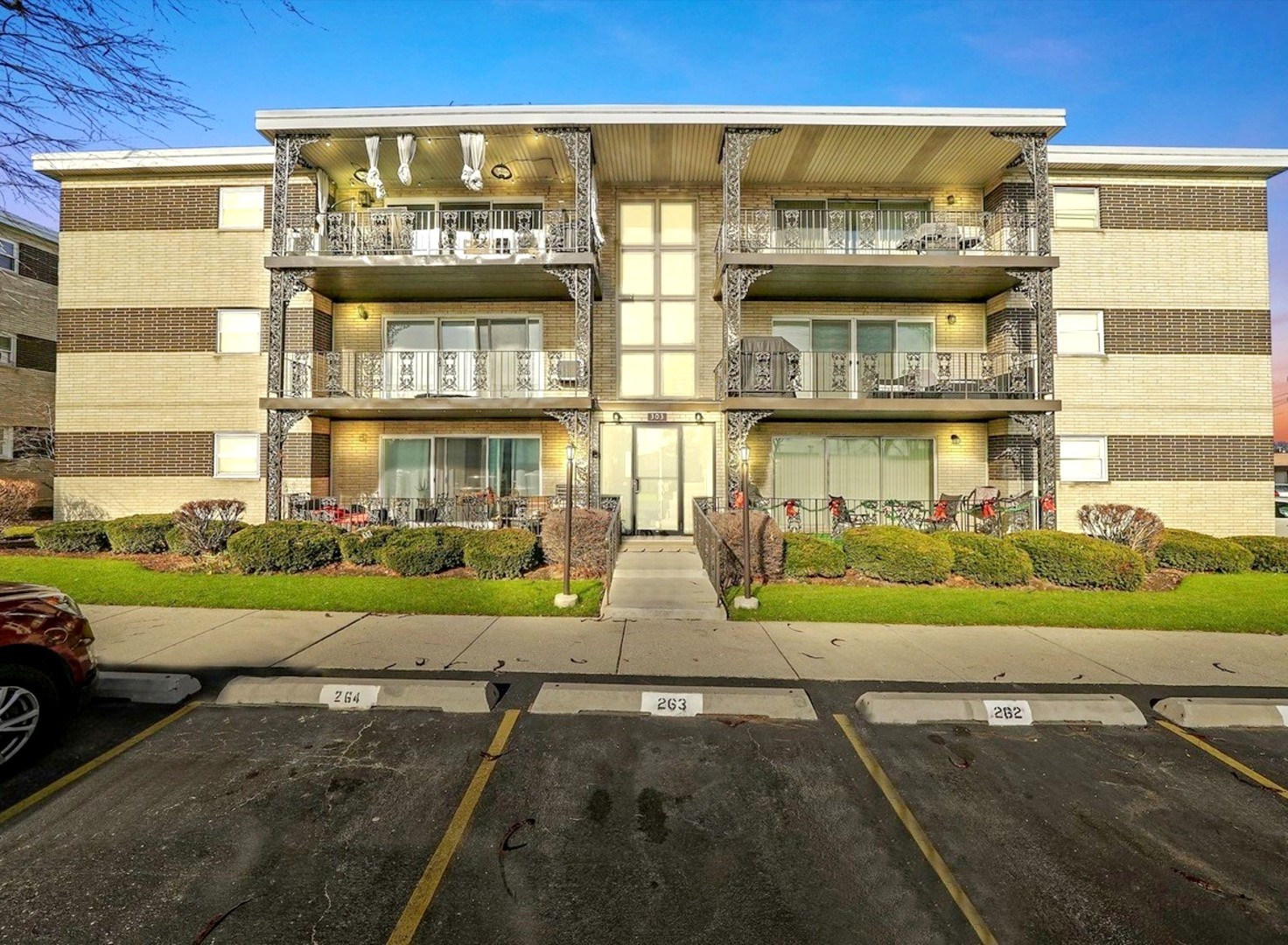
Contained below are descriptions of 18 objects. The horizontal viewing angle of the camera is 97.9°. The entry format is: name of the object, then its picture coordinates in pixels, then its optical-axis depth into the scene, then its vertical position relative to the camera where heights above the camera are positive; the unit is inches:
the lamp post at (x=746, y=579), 322.7 -54.6
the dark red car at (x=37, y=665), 151.7 -52.0
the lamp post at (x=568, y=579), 323.9 -55.0
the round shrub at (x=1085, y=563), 374.3 -51.1
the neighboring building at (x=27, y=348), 654.5 +165.1
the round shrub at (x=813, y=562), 394.3 -53.3
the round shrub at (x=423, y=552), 390.9 -47.1
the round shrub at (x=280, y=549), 392.2 -44.9
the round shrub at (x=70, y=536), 456.1 -42.5
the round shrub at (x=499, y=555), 389.7 -48.3
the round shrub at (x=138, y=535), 450.0 -41.0
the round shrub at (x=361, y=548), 406.3 -45.3
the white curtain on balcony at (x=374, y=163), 476.1 +275.2
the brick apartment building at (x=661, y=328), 521.0 +154.3
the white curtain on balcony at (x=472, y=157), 478.0 +281.1
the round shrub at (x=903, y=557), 383.9 -49.3
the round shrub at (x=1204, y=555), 433.7 -52.9
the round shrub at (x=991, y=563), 380.8 -51.9
